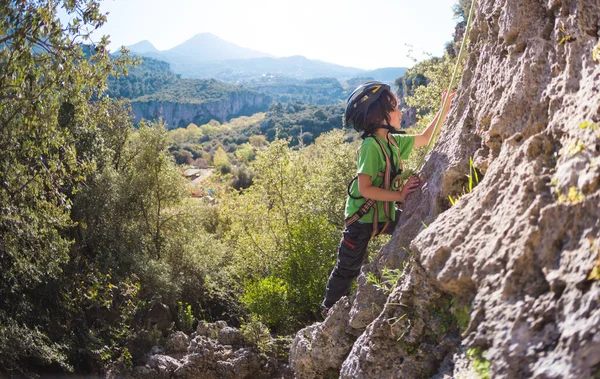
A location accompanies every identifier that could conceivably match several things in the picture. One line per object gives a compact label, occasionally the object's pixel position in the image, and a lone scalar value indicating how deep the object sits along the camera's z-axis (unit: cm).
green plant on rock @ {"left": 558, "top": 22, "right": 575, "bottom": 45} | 285
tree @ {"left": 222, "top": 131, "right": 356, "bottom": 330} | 893
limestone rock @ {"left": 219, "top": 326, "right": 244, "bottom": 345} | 841
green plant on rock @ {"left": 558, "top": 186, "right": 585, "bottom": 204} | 215
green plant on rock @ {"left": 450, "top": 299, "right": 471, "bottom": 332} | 262
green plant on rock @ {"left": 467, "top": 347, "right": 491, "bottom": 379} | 227
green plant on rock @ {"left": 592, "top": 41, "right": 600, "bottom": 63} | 254
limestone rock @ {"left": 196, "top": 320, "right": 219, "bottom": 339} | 894
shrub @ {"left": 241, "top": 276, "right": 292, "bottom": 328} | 862
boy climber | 420
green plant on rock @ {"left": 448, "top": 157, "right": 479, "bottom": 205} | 349
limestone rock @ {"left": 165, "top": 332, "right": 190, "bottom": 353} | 954
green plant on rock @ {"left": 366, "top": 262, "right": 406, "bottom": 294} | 385
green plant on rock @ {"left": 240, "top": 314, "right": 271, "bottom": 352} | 797
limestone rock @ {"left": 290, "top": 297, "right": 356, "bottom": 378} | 464
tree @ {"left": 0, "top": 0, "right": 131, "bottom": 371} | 641
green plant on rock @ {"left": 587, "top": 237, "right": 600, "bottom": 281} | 192
